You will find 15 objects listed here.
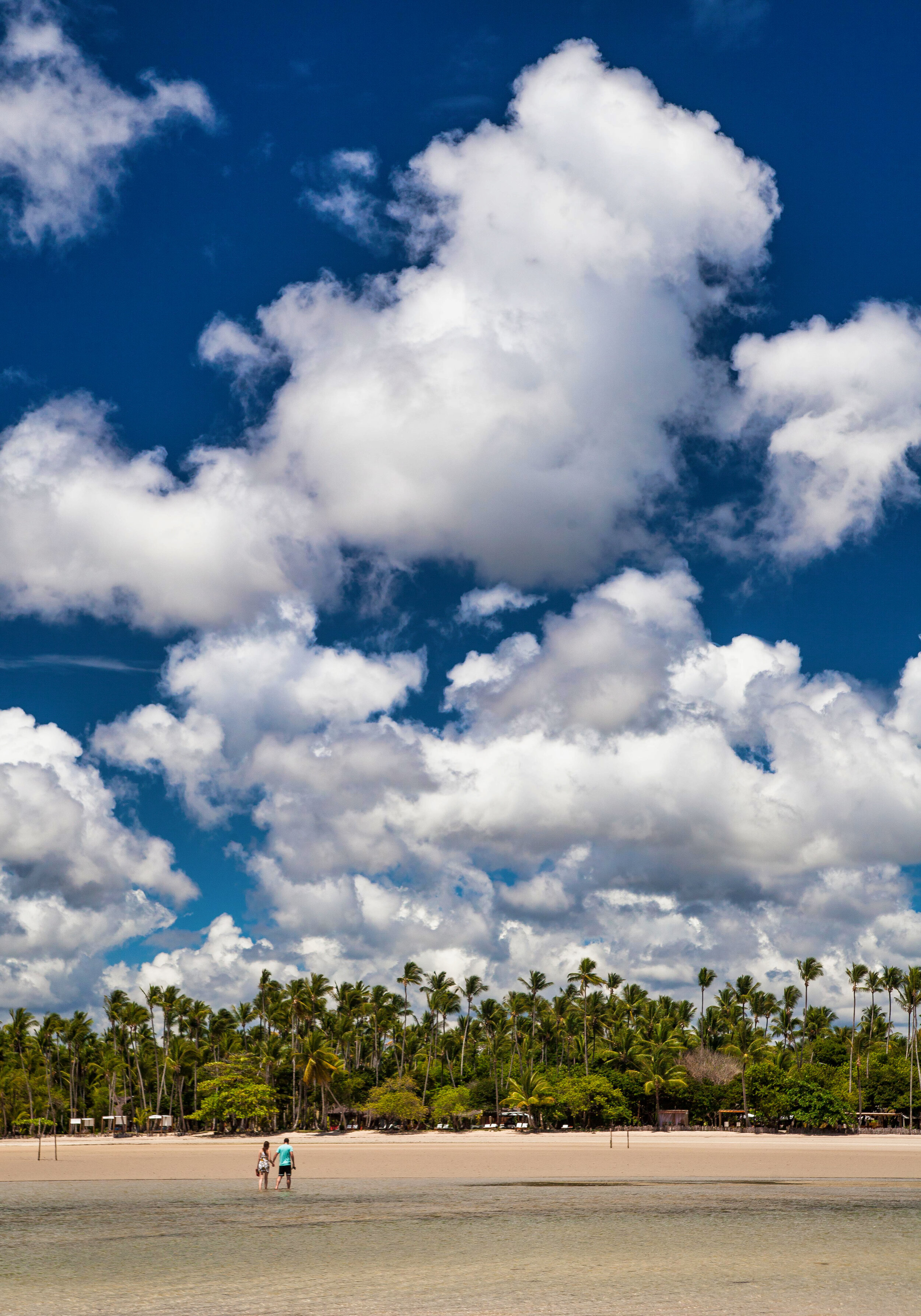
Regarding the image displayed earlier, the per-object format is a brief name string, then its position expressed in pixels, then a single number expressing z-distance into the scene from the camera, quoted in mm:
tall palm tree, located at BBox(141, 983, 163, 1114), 131125
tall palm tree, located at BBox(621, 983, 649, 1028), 136000
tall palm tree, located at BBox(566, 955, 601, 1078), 131500
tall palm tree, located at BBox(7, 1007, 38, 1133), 134875
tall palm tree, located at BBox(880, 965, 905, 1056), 132375
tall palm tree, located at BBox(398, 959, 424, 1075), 133750
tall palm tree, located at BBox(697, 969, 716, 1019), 150375
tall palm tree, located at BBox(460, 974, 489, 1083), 136125
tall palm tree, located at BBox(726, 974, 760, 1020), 143375
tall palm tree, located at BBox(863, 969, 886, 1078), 140000
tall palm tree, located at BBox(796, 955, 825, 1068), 146375
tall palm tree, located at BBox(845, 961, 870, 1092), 141875
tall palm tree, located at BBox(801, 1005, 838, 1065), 143750
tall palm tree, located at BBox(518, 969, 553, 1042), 131625
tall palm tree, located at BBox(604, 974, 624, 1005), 139375
